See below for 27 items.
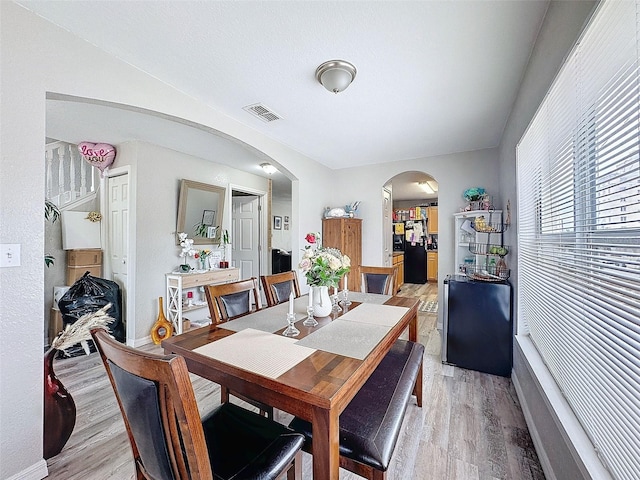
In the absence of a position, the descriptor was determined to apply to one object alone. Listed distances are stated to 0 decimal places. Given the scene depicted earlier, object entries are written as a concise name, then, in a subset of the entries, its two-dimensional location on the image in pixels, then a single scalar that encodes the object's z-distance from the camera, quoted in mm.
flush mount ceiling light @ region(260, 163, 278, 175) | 4363
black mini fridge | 2525
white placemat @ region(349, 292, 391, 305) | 2166
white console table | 3457
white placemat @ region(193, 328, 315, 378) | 1101
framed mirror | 3748
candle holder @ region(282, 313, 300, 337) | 1444
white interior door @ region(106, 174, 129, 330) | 3461
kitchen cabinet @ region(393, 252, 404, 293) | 6884
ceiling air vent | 2531
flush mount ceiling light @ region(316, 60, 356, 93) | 1894
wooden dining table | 935
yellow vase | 3363
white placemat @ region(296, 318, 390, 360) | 1257
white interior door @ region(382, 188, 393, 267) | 4609
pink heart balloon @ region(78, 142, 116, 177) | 3434
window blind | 798
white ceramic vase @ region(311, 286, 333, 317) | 1791
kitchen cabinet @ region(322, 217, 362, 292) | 4191
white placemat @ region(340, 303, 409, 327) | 1668
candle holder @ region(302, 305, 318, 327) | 1621
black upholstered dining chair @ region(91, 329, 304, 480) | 720
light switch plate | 1384
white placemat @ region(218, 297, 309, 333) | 1581
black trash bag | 3016
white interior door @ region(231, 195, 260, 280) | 5434
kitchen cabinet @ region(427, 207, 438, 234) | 7527
